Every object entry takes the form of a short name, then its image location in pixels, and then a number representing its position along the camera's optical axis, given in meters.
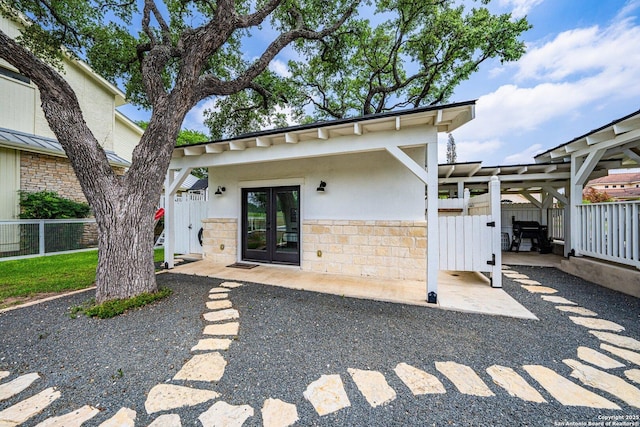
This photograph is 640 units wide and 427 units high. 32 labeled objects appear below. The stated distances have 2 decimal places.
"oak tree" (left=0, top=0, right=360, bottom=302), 3.46
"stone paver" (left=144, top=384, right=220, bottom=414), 1.77
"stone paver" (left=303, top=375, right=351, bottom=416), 1.76
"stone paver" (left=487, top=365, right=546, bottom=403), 1.85
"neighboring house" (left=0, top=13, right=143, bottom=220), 7.74
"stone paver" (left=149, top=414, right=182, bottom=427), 1.60
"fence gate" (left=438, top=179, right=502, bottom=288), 4.47
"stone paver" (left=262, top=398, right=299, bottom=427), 1.62
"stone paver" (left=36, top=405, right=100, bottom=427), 1.61
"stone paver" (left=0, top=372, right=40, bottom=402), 1.89
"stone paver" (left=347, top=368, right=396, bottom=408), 1.83
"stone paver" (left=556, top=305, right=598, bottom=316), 3.35
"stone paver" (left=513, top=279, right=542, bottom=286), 4.71
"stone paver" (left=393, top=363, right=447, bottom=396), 1.92
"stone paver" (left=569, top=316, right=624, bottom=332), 2.93
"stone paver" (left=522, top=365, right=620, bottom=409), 1.78
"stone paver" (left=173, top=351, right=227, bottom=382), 2.08
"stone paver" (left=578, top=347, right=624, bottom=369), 2.23
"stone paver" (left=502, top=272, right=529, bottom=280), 5.20
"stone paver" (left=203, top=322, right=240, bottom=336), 2.80
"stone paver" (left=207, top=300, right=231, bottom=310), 3.53
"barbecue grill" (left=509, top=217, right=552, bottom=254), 8.24
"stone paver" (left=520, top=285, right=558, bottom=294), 4.25
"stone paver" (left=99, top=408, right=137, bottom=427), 1.61
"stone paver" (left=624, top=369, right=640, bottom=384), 2.04
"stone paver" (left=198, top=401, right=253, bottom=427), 1.61
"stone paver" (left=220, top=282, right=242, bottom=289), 4.53
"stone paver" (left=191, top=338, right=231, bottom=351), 2.51
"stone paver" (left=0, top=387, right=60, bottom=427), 1.64
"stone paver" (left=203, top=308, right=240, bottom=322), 3.15
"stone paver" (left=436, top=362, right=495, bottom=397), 1.91
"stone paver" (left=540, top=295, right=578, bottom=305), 3.75
